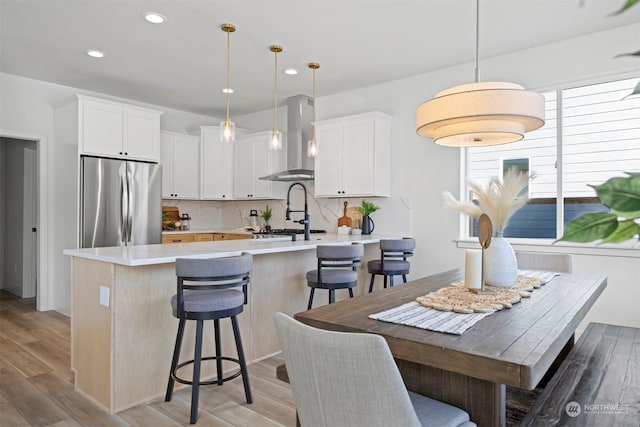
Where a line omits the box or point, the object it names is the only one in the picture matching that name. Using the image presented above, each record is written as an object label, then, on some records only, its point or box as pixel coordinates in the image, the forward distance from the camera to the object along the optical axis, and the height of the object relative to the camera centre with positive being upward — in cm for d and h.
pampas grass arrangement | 207 +6
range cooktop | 518 -29
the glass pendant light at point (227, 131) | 319 +61
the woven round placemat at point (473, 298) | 171 -41
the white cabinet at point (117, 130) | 452 +91
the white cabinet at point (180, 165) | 575 +62
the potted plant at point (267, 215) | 604 -10
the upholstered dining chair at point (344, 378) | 105 -46
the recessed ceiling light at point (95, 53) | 393 +150
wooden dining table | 118 -43
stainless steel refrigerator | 448 +5
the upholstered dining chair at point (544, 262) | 291 -37
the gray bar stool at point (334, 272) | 320 -52
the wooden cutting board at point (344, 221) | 514 -15
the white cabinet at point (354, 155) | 469 +64
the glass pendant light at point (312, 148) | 390 +58
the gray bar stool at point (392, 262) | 378 -51
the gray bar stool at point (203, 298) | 228 -52
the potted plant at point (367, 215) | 486 -7
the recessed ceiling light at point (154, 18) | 320 +151
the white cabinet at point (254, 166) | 580 +62
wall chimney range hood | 529 +94
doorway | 562 -17
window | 350 +55
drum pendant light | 189 +47
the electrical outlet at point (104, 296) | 248 -55
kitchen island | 247 -74
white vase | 208 -28
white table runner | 144 -42
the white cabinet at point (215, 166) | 610 +64
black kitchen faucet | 390 -17
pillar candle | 197 -28
